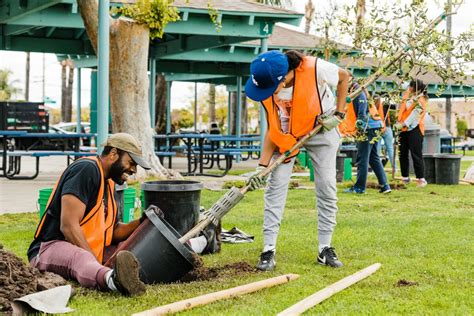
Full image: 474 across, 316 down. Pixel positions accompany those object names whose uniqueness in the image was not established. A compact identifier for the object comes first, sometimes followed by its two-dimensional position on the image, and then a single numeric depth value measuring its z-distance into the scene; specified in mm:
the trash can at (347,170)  15078
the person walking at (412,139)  13375
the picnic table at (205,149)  15721
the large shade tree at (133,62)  13203
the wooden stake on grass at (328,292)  4504
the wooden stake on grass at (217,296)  4428
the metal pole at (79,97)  26119
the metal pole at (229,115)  31406
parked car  41950
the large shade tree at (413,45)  7043
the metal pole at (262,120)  17156
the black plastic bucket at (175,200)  6480
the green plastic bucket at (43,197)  7184
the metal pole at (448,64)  7081
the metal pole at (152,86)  20469
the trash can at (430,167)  14648
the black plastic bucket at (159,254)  5324
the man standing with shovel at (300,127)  5895
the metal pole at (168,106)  26850
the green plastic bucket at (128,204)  7589
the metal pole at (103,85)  8906
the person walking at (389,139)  14370
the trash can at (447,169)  14328
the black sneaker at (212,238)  6555
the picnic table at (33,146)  14281
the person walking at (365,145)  11586
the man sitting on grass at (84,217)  5184
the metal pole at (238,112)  23984
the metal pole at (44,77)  75281
